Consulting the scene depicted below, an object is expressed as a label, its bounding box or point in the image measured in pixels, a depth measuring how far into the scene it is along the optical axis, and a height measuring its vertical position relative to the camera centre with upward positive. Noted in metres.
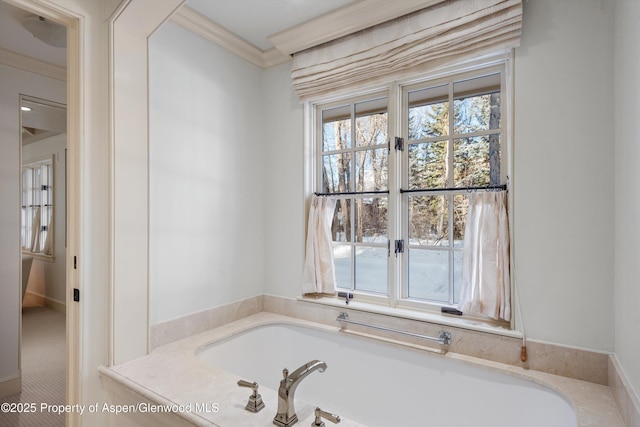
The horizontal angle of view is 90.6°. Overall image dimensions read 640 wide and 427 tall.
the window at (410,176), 1.84 +0.24
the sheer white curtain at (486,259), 1.62 -0.25
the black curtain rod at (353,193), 2.14 +0.14
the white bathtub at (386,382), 1.49 -0.95
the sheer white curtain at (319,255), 2.26 -0.30
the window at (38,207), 4.56 +0.08
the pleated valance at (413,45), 1.58 +0.97
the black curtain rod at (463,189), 1.71 +0.14
